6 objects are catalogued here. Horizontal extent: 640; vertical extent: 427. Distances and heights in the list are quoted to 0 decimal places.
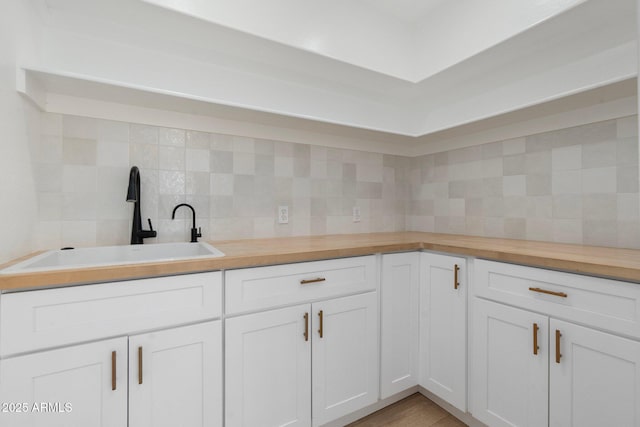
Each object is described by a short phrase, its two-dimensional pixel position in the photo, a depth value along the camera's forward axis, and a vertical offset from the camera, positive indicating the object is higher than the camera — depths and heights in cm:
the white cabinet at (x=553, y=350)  102 -54
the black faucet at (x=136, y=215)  144 -1
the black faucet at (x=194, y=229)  161 -9
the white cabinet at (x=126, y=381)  89 -56
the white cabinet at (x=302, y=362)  122 -68
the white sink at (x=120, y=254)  118 -19
